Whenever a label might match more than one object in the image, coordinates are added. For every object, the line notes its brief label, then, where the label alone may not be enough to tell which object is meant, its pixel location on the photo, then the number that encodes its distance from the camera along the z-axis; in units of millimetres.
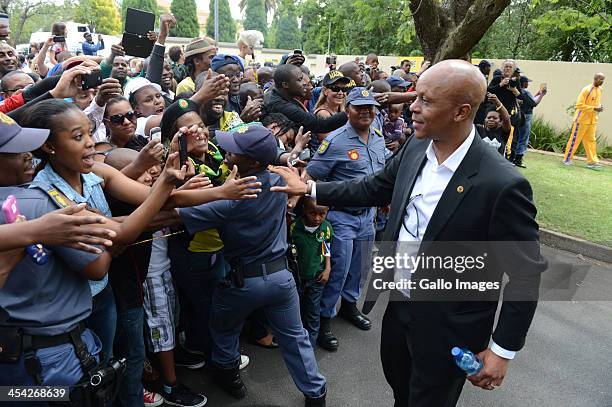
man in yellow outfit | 10789
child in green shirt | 3508
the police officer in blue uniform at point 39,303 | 1660
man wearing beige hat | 5395
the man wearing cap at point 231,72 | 4889
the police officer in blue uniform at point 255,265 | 2516
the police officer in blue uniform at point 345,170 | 3850
